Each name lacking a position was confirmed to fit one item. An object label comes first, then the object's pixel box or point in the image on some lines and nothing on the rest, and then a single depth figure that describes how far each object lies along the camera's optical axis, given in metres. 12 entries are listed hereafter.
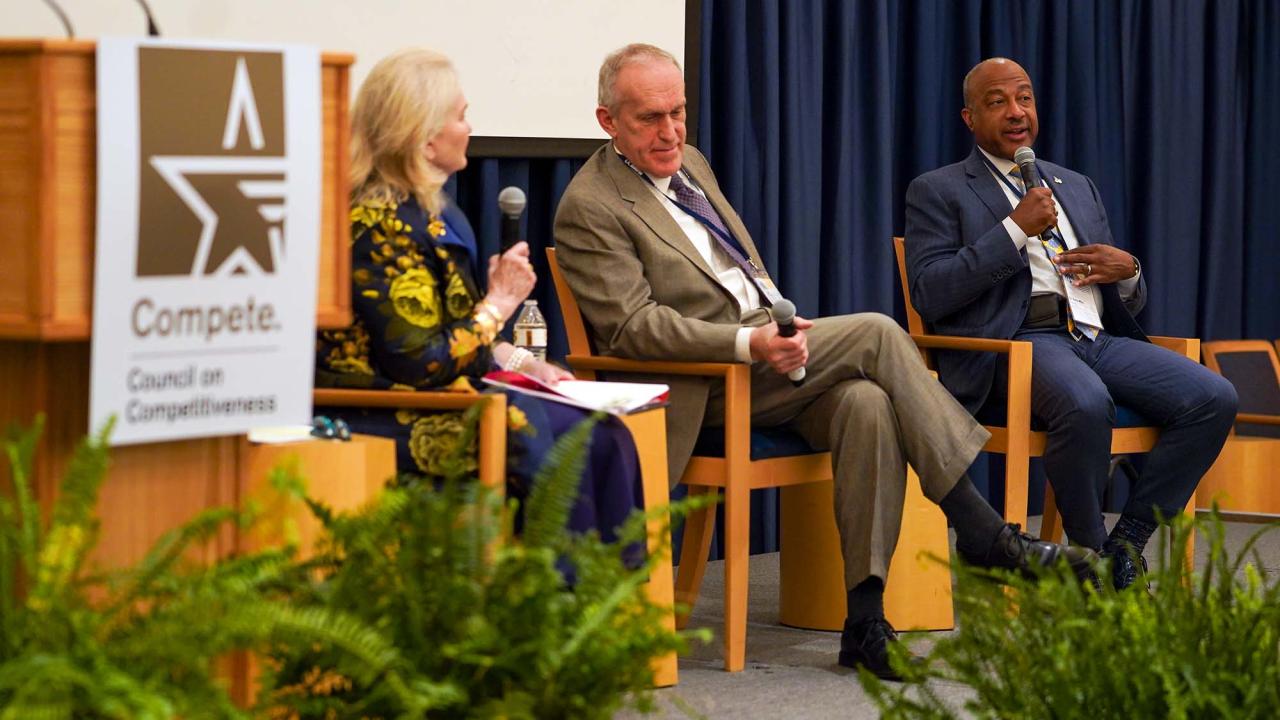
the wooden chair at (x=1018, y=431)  7.42
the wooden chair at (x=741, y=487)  6.40
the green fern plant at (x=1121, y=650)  3.34
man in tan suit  6.43
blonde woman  5.12
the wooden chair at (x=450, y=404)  5.07
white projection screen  6.59
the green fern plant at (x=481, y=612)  2.92
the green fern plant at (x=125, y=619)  2.59
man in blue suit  7.47
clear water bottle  6.93
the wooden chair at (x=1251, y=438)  10.69
